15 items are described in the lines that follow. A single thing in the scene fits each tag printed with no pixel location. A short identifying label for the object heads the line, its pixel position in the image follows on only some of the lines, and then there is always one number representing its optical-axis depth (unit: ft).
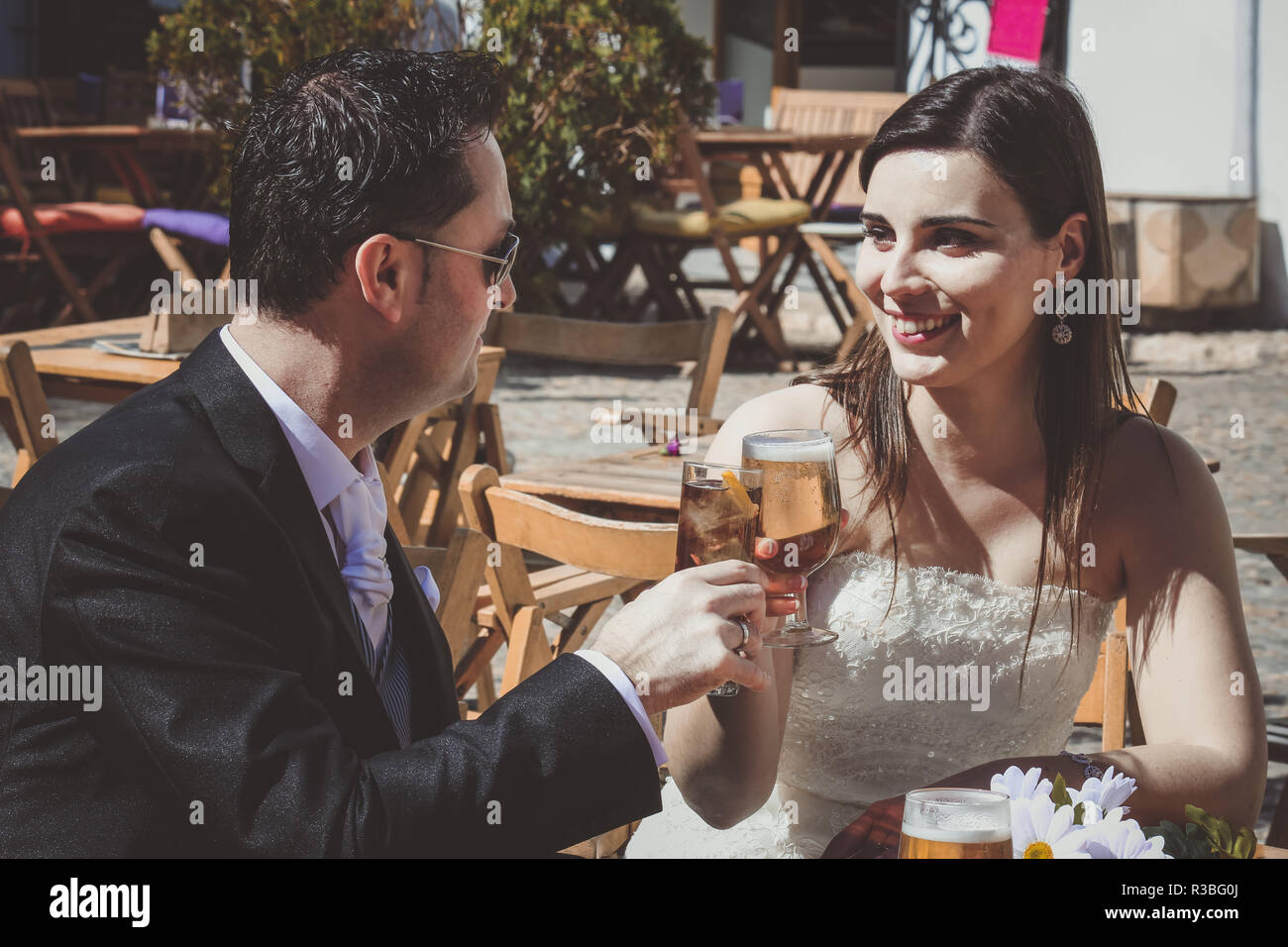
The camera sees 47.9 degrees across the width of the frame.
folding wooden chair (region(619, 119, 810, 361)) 28.53
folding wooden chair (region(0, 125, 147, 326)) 28.53
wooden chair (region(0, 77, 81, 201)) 36.55
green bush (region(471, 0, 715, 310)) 22.99
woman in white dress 6.38
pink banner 35.68
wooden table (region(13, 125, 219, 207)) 29.35
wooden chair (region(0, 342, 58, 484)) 11.90
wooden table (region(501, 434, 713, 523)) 10.78
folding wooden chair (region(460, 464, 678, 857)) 8.41
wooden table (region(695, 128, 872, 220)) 28.35
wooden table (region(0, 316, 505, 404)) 13.42
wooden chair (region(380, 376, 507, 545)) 13.26
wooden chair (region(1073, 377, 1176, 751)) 8.82
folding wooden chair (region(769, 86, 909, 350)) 34.55
